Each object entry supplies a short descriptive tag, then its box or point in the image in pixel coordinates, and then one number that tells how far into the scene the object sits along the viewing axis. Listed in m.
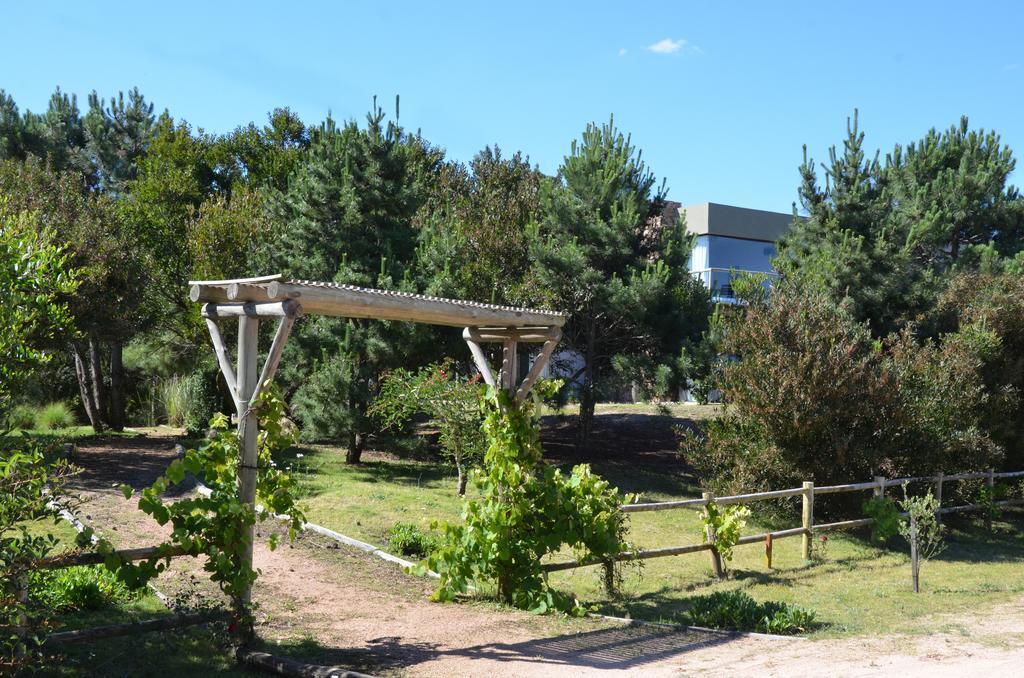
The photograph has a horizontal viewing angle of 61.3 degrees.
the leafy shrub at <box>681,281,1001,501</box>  13.78
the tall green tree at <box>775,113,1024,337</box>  19.88
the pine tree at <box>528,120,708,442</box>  19.39
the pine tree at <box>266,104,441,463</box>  17.09
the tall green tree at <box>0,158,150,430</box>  16.17
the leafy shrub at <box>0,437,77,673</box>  4.80
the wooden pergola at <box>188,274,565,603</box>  6.44
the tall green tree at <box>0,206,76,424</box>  5.78
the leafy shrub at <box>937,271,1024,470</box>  16.61
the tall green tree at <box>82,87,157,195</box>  32.09
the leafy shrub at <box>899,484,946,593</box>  9.69
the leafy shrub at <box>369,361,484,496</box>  14.67
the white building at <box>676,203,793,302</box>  38.78
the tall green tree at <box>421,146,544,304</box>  17.95
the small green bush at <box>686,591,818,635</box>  7.73
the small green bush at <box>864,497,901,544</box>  12.66
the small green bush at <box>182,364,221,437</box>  20.31
